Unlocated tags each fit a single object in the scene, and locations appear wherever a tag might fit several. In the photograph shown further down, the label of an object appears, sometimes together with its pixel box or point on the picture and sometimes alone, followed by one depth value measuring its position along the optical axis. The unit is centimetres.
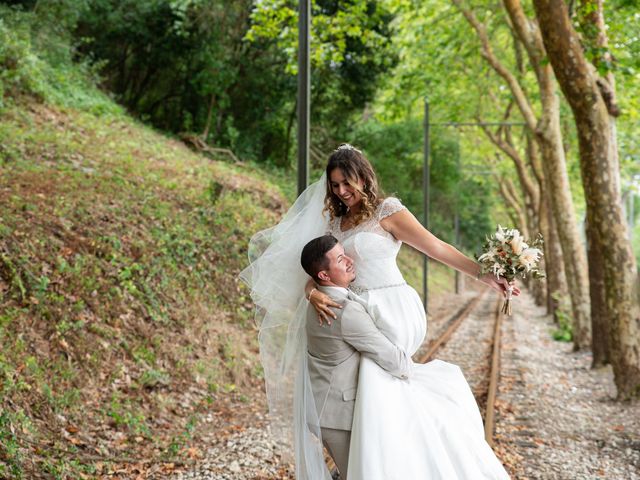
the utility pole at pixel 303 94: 734
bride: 347
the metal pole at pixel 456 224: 3547
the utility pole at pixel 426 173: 2194
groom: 351
